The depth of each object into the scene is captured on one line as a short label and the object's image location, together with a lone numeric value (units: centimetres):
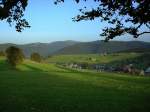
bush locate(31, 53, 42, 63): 6132
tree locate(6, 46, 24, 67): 4012
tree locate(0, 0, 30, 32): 912
